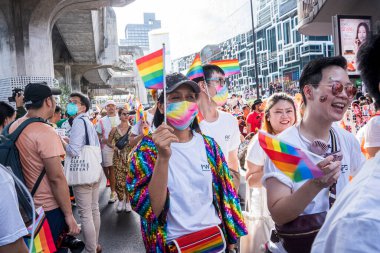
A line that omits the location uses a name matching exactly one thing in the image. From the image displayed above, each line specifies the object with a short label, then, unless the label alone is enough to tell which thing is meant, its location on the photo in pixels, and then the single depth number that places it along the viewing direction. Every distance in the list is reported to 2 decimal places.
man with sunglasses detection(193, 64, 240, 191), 3.81
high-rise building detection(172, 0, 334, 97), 67.19
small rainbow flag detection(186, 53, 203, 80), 3.78
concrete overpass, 10.33
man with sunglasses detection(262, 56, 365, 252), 1.74
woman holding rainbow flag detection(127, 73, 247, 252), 2.09
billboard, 8.09
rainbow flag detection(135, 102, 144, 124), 5.01
